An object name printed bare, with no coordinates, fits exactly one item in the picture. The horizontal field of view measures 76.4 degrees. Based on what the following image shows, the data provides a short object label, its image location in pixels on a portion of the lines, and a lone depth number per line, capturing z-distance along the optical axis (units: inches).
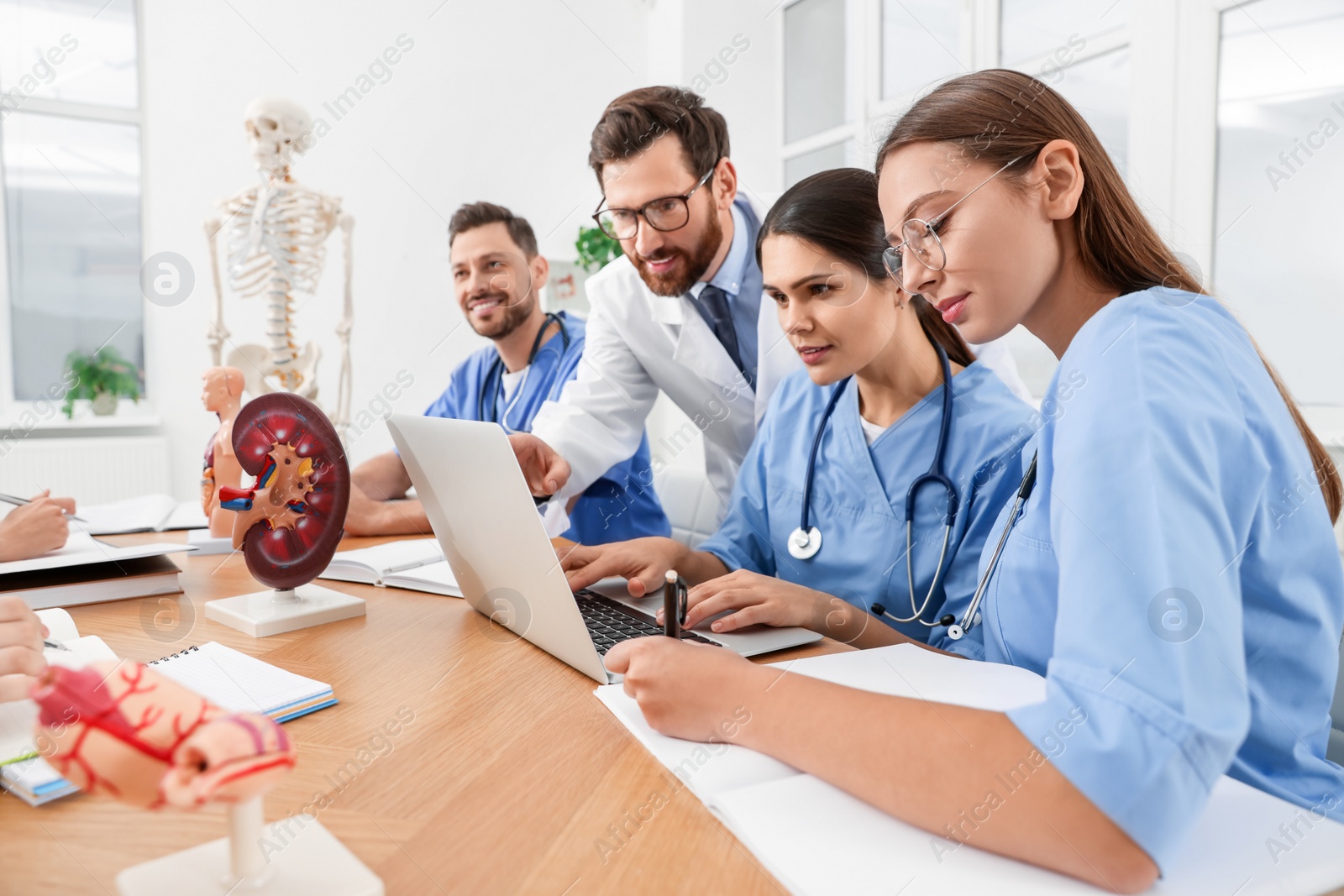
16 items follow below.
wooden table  20.6
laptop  33.0
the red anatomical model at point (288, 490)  42.3
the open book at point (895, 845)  19.9
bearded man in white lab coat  71.9
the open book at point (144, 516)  68.9
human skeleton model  96.5
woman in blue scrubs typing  48.8
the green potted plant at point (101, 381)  154.1
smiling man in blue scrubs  94.1
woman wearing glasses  19.9
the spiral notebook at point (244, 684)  30.0
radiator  147.3
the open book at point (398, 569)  49.3
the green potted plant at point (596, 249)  173.8
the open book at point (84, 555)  45.7
